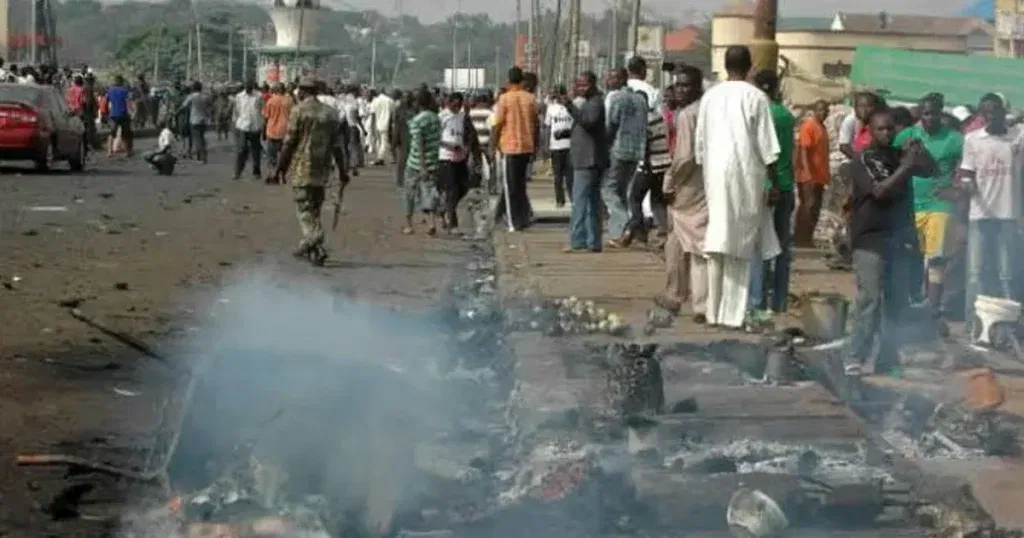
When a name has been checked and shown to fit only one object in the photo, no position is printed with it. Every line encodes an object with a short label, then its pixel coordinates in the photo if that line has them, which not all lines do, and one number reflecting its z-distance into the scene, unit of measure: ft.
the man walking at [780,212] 40.86
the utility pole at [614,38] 126.00
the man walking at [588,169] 58.80
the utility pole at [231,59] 306.02
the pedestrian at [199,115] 123.65
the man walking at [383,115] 126.21
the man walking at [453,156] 69.15
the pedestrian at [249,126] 104.94
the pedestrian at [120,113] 121.80
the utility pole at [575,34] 122.89
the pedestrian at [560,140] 73.87
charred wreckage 23.31
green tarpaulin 66.90
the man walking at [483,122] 84.99
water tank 287.22
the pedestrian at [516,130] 66.13
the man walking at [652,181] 56.70
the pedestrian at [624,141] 58.59
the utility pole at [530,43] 156.25
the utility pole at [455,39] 264.01
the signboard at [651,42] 101.65
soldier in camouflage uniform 56.18
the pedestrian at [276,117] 103.65
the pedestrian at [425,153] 67.05
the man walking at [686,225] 40.81
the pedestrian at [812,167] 59.26
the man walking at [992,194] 42.22
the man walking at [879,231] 34.45
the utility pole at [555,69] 148.77
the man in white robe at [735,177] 37.83
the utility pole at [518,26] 178.35
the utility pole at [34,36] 206.26
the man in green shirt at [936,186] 43.16
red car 99.14
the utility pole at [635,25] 98.32
